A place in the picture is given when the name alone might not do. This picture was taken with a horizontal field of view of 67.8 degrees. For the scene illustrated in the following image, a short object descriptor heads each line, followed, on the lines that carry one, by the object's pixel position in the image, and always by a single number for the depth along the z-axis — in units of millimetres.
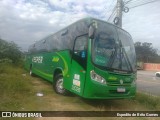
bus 3947
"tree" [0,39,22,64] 14358
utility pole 7501
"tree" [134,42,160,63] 39351
